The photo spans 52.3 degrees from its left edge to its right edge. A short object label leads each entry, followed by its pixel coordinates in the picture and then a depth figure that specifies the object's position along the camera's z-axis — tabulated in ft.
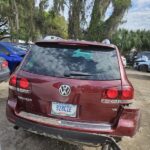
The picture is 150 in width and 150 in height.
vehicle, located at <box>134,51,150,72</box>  37.19
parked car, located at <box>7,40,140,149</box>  6.85
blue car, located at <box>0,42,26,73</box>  18.25
